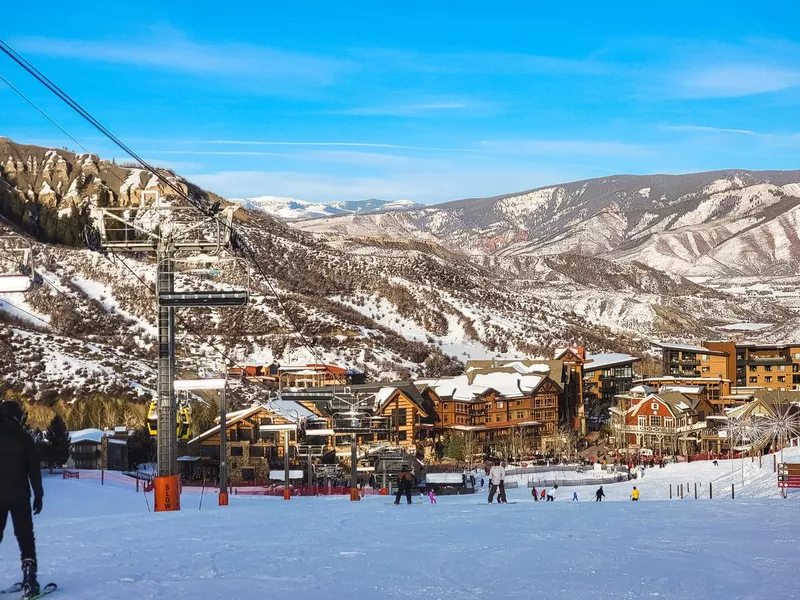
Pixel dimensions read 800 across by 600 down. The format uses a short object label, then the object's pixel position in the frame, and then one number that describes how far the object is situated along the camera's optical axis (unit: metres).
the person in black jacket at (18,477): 9.12
